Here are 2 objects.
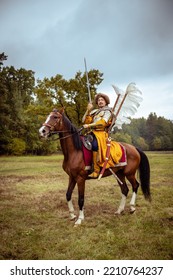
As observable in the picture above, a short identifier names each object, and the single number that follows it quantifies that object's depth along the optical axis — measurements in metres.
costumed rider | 4.10
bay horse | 3.82
